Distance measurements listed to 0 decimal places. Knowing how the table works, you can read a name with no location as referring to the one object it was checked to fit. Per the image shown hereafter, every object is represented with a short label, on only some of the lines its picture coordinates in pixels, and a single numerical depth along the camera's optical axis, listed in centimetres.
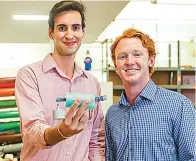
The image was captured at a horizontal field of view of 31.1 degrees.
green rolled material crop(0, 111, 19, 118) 375
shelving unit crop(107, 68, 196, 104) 691
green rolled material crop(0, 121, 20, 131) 371
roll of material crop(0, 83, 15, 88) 377
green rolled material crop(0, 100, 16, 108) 376
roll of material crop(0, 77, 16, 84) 379
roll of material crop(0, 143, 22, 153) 370
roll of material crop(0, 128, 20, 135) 373
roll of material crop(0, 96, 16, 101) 377
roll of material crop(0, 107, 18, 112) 379
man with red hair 150
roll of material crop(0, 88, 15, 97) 374
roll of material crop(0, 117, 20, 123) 378
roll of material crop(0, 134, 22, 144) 372
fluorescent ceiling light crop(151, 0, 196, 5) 630
